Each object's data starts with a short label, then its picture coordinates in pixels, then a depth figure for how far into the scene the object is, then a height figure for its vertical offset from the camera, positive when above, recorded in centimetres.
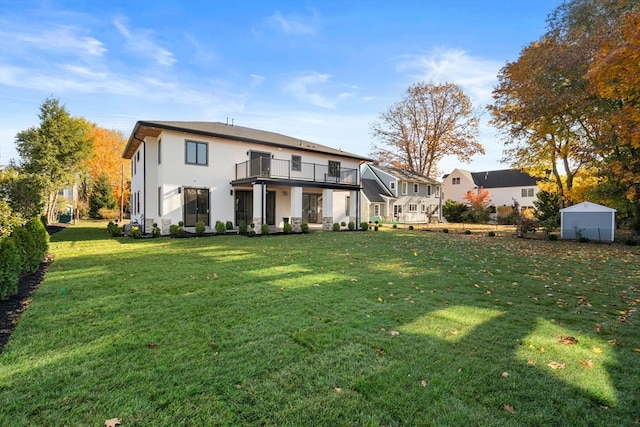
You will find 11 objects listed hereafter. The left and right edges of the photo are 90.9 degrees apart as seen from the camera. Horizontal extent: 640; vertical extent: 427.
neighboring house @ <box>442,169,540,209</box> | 4091 +412
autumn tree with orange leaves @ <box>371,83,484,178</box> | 3394 +989
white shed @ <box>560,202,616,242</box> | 1480 -36
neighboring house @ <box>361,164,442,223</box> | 3137 +213
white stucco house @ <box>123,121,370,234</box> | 1540 +229
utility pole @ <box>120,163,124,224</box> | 3175 +311
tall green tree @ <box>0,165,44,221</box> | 1323 +112
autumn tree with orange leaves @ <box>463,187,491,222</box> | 3362 +93
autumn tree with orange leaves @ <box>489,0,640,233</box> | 1296 +547
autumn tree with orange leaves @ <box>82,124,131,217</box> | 3266 +554
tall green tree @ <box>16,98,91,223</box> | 2200 +506
